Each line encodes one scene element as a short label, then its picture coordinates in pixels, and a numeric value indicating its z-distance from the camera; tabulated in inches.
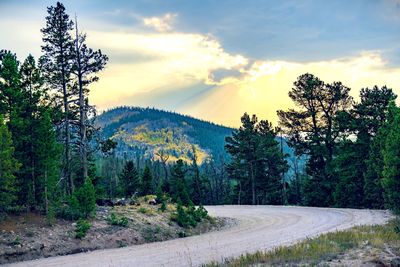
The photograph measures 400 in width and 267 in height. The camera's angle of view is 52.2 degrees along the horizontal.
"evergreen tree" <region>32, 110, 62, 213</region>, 891.4
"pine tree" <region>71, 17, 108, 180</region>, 1119.6
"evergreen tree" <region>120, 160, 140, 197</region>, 2038.3
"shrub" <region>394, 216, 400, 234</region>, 720.5
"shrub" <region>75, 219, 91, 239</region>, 789.6
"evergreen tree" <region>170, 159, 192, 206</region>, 1648.6
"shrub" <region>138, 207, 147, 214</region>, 1020.5
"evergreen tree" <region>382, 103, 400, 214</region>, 950.4
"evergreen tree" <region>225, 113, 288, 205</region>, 2231.8
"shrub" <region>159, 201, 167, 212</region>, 1080.6
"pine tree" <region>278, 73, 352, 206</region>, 1734.7
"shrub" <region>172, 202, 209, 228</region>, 1005.2
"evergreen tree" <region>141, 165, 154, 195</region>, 2048.5
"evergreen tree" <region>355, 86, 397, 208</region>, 1396.4
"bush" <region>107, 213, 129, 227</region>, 891.4
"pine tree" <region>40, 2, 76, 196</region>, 1123.3
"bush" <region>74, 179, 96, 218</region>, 885.2
